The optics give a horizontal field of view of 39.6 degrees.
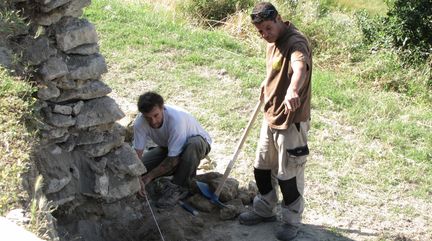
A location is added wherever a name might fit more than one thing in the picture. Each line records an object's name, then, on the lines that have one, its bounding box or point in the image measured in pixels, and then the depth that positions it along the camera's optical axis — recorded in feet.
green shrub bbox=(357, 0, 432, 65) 31.46
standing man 14.10
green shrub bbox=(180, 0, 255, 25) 36.65
